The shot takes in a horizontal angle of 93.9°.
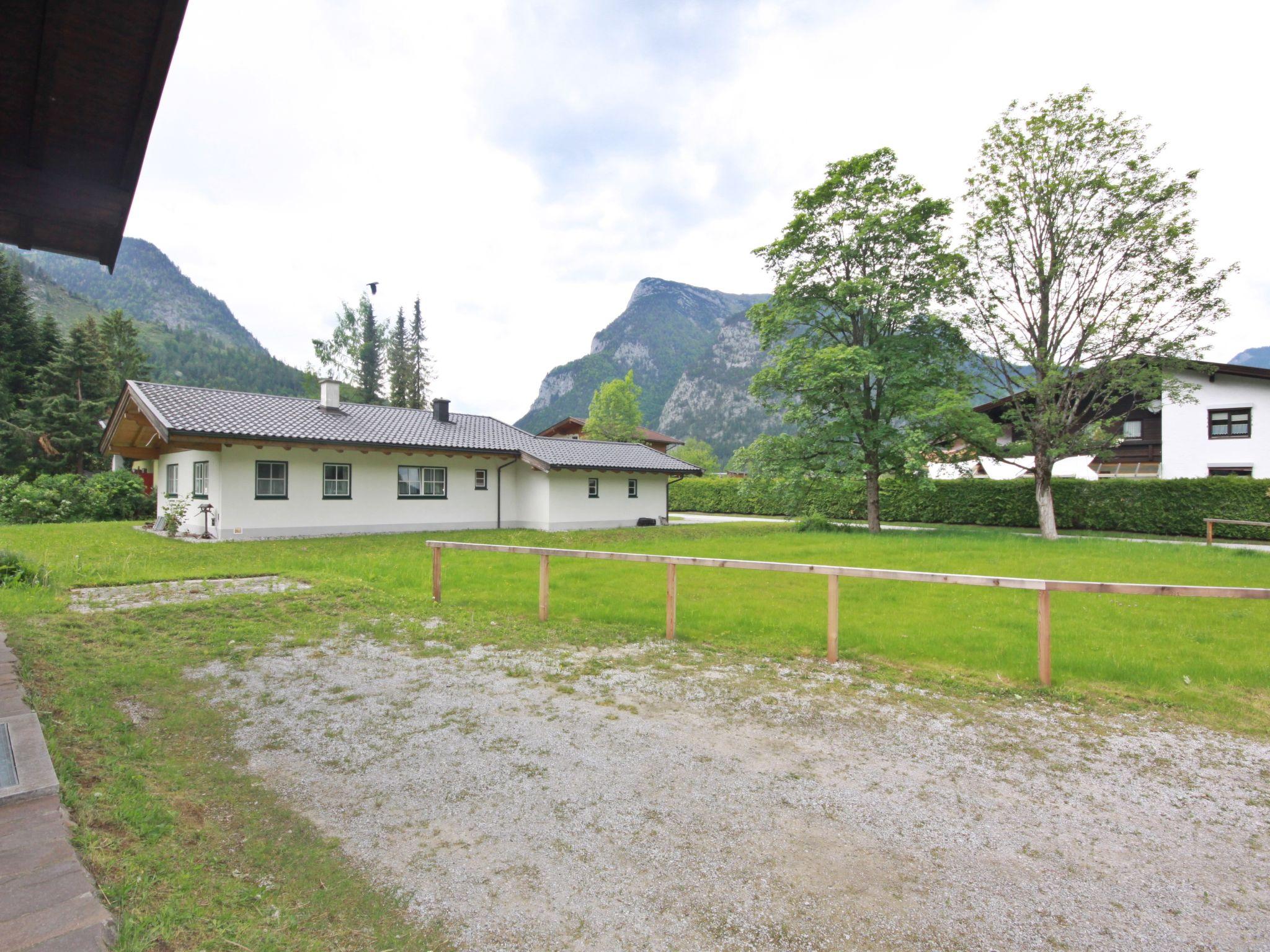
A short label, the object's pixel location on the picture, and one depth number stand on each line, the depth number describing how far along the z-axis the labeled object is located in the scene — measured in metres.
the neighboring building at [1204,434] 23.34
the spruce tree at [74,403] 27.67
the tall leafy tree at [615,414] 44.12
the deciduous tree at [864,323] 19.36
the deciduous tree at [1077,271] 17.20
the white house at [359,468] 15.93
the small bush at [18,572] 8.03
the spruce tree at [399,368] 47.03
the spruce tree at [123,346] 37.00
